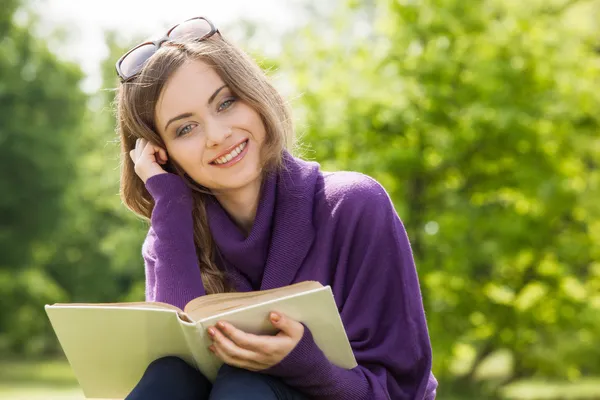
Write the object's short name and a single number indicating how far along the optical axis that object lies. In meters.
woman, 2.61
